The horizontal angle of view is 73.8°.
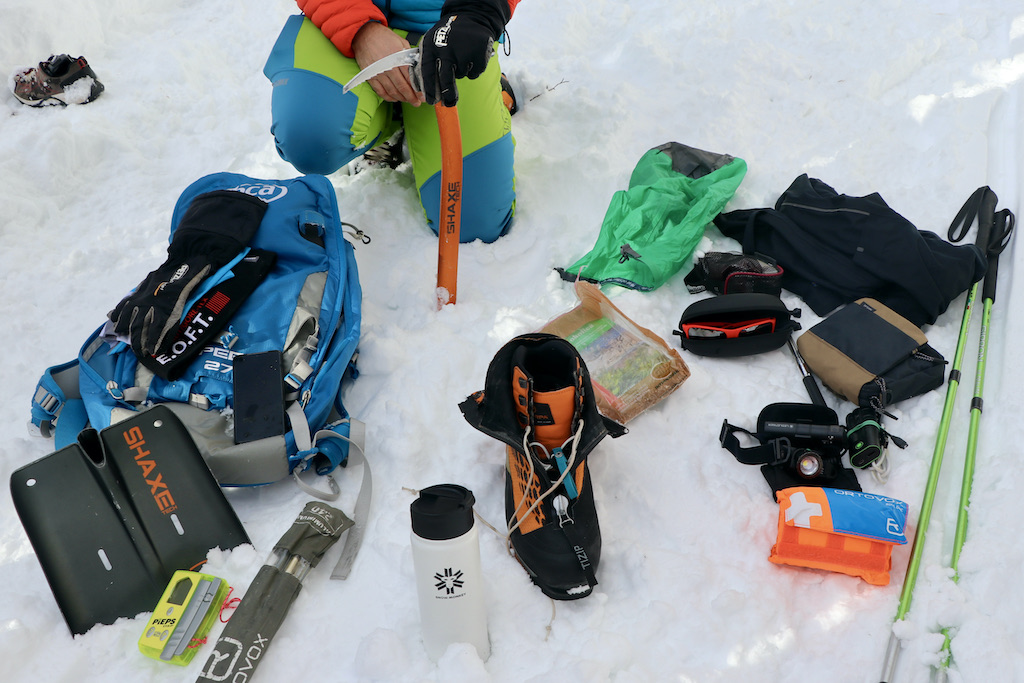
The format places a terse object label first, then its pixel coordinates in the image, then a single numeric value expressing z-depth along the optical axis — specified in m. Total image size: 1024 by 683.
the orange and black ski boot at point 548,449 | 1.54
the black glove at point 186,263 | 1.83
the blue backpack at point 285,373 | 1.78
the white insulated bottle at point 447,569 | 1.25
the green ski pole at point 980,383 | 1.51
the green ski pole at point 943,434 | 1.40
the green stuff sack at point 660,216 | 2.33
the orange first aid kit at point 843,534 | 1.50
